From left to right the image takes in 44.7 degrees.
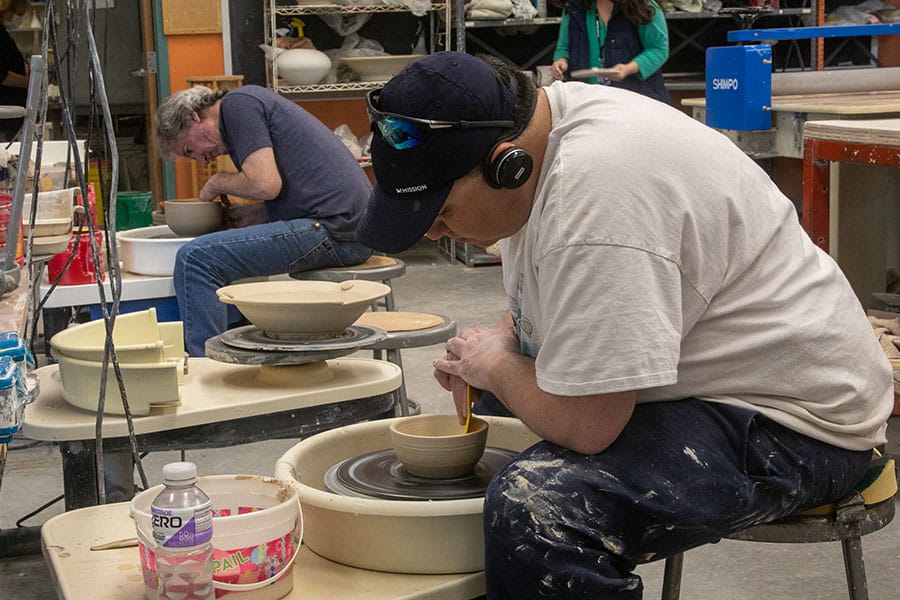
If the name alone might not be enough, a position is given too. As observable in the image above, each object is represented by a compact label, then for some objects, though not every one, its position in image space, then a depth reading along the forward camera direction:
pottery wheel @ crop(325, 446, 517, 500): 1.63
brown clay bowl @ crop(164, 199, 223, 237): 4.18
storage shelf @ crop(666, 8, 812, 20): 6.96
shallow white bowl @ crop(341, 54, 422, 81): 6.77
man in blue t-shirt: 4.05
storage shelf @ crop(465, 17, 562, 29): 6.89
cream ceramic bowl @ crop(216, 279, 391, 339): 2.23
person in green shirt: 5.95
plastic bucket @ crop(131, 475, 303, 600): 1.39
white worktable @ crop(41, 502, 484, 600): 1.46
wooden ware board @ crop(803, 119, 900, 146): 3.00
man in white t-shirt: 1.41
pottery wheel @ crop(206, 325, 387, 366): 2.19
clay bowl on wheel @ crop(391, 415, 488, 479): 1.67
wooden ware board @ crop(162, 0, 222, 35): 6.97
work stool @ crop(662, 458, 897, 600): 1.67
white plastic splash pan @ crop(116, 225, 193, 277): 3.80
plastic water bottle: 1.31
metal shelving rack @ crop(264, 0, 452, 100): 6.62
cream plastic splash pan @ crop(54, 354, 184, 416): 2.01
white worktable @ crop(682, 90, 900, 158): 4.04
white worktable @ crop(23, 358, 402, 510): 2.03
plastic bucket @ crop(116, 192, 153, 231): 6.60
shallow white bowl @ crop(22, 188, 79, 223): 2.84
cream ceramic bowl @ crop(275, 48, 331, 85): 6.64
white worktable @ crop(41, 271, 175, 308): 3.40
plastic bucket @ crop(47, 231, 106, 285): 3.45
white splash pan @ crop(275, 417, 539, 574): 1.47
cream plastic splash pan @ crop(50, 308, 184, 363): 2.02
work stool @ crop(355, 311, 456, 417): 3.28
